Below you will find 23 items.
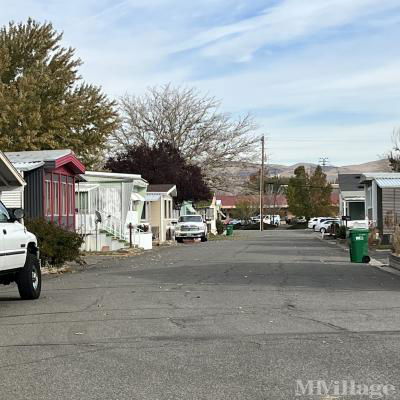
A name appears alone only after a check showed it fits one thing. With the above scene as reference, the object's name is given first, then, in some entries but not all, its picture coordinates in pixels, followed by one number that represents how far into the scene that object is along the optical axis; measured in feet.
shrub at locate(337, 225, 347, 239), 141.17
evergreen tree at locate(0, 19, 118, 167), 119.03
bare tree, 195.52
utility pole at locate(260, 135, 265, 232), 222.69
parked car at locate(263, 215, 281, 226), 349.82
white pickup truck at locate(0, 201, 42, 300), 37.55
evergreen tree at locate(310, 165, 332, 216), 306.55
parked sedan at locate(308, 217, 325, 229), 243.40
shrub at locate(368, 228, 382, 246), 113.09
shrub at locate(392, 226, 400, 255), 71.32
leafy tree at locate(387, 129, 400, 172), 178.81
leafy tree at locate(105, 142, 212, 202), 167.73
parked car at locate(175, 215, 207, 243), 155.84
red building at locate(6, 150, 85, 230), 81.82
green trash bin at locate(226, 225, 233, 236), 208.85
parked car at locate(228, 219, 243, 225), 336.25
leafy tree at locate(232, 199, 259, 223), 377.71
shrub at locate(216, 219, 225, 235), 228.02
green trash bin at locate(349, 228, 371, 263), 77.30
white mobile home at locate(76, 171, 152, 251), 100.99
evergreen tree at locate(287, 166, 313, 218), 308.60
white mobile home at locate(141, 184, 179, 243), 146.61
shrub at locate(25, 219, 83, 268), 64.54
